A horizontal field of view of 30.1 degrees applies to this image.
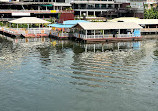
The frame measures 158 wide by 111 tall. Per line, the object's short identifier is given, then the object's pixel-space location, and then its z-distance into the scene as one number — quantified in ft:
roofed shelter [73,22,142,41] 202.49
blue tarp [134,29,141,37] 215.72
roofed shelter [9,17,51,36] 233.35
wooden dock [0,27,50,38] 231.09
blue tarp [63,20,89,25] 230.25
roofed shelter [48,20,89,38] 220.37
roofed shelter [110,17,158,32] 261.65
